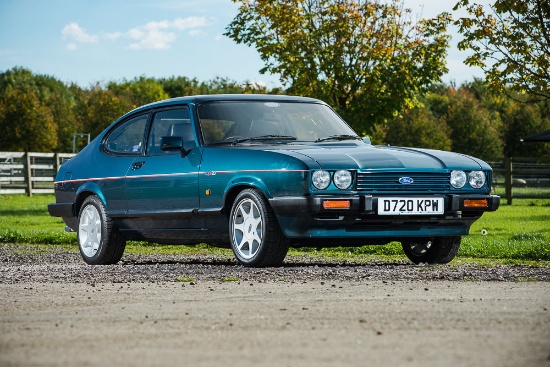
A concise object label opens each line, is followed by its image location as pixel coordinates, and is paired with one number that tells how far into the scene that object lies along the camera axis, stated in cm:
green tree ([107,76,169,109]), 9650
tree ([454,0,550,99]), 2111
